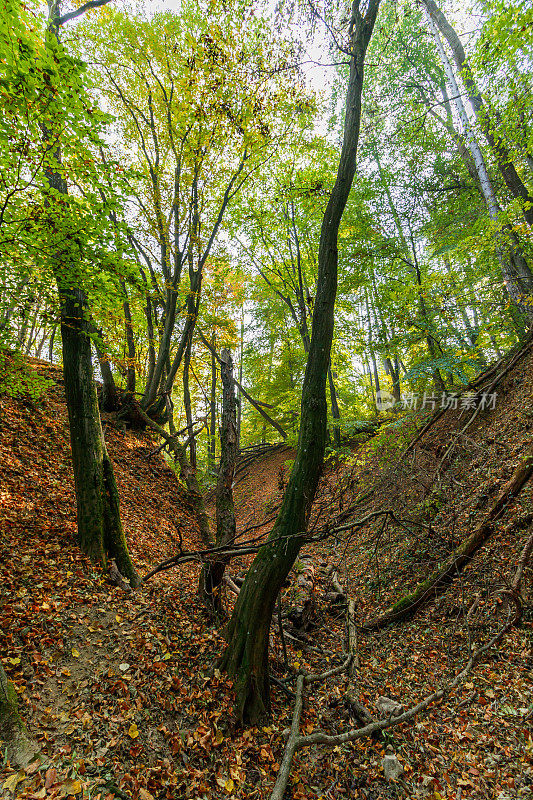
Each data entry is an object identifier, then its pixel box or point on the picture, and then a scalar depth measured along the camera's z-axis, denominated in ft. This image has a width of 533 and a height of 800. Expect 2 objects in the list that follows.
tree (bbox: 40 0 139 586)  15.46
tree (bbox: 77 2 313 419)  27.66
